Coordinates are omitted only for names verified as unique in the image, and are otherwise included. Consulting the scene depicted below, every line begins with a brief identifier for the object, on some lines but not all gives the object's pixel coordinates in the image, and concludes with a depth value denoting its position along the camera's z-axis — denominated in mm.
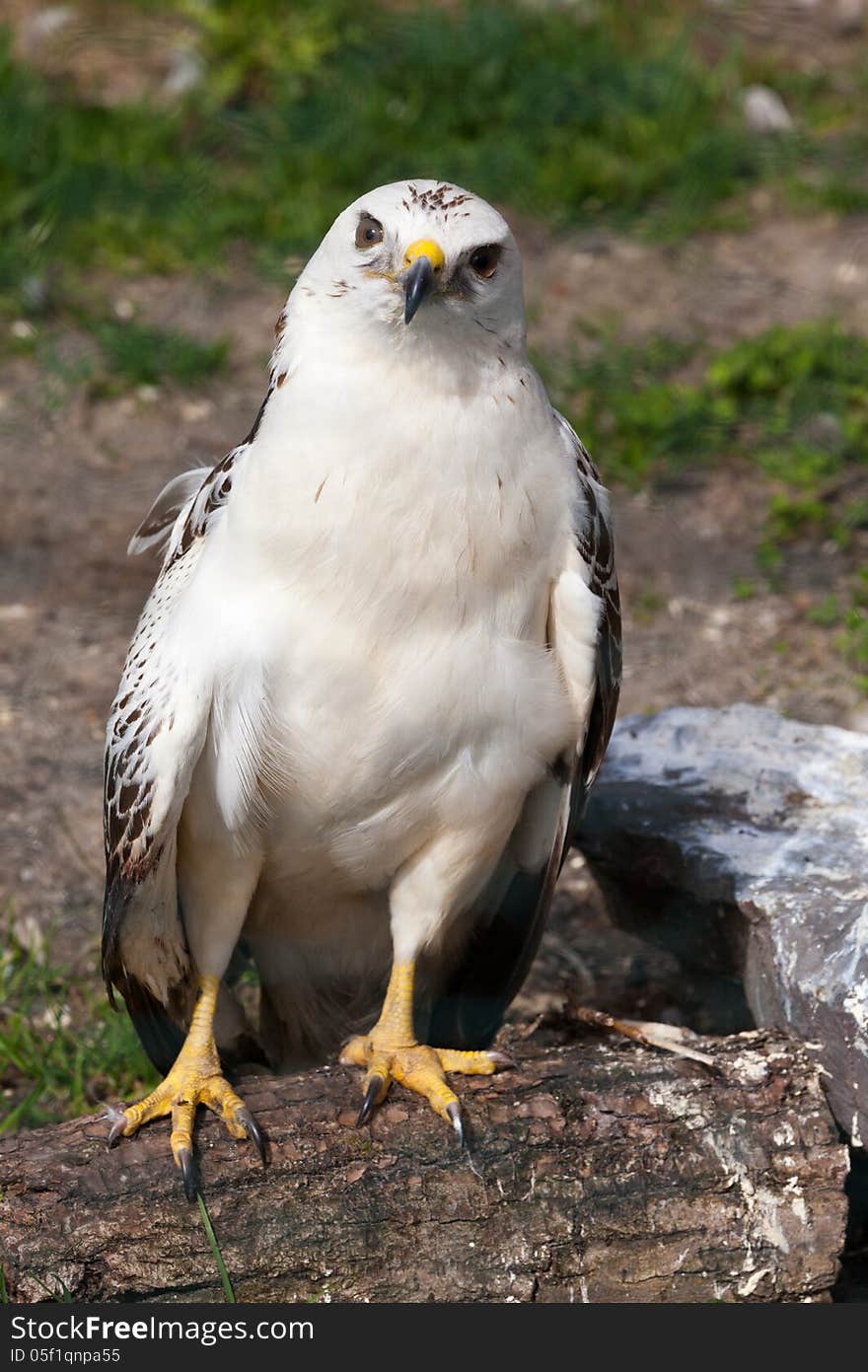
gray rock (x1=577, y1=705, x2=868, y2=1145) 6273
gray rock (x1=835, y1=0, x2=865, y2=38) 16891
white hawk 5715
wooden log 5527
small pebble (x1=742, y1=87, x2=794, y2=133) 15328
